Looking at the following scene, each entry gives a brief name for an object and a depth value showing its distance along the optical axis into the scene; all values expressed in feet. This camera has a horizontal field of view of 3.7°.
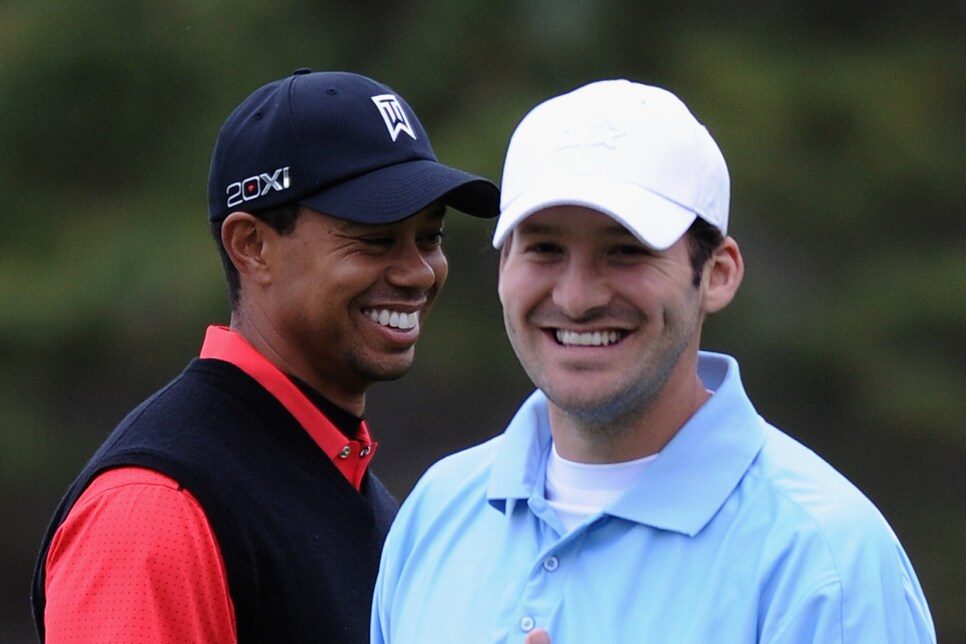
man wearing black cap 35.99
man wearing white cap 35.40
